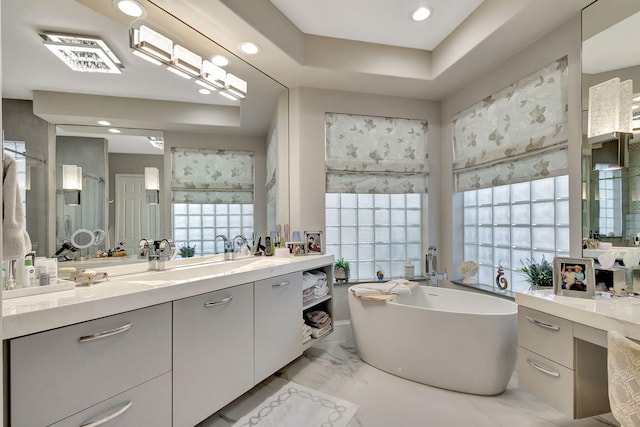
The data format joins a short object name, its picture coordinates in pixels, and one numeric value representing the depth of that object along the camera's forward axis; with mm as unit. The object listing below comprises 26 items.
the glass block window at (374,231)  3266
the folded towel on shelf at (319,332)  2529
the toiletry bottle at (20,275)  1256
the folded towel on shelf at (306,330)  2398
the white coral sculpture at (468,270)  2951
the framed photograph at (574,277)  1682
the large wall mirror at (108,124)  1401
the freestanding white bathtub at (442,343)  1976
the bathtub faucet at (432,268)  3090
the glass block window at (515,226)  2355
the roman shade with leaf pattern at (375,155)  3071
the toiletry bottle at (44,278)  1303
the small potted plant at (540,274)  2170
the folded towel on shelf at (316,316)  2615
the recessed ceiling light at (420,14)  2230
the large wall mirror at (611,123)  1755
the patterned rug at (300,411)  1769
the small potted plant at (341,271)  3113
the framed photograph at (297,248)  2738
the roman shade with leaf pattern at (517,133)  2152
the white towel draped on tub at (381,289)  2514
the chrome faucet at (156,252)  1877
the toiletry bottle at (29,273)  1268
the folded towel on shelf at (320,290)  2594
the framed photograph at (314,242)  2875
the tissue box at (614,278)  1735
